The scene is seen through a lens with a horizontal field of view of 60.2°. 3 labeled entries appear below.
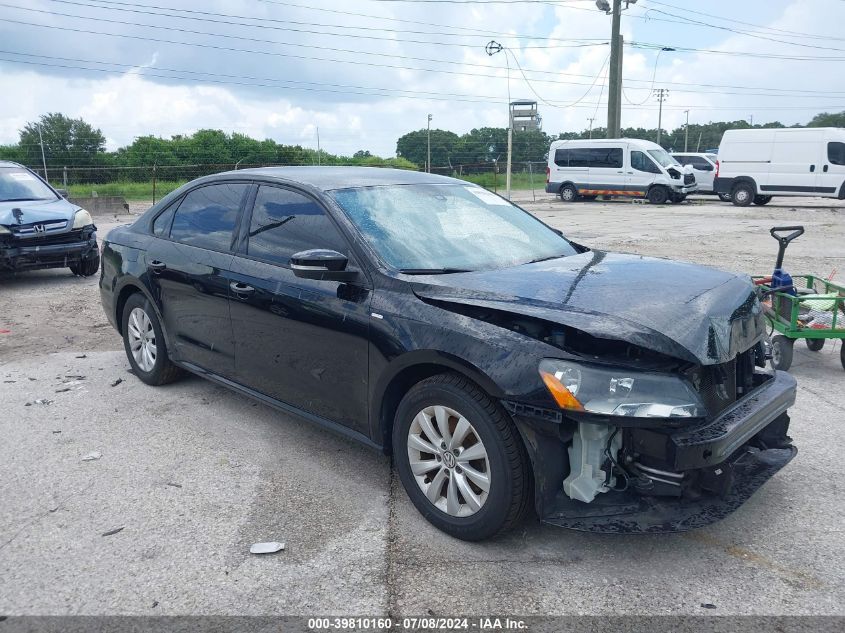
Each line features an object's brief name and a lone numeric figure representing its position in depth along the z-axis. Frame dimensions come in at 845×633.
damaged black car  2.92
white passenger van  27.03
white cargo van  22.98
